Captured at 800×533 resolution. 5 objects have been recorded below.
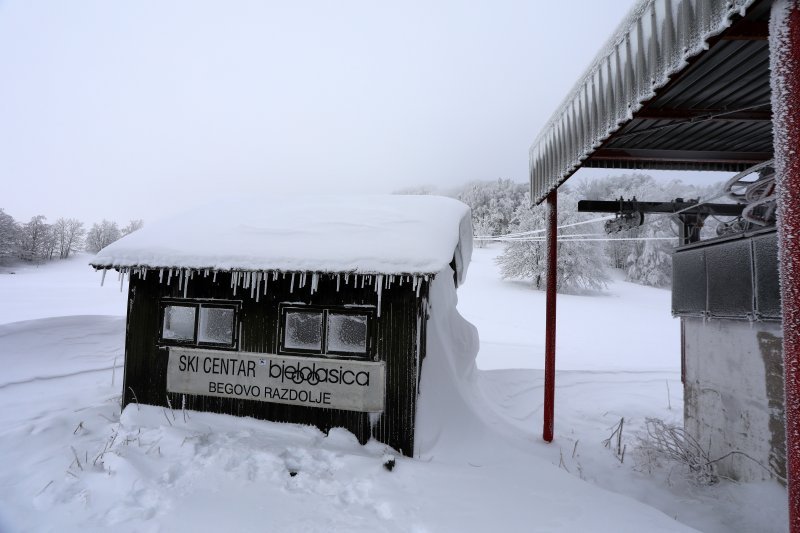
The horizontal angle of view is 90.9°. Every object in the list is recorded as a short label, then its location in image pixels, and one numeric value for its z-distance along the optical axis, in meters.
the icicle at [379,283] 5.76
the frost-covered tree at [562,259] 31.47
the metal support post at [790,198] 2.49
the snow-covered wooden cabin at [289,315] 6.10
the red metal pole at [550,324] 6.94
